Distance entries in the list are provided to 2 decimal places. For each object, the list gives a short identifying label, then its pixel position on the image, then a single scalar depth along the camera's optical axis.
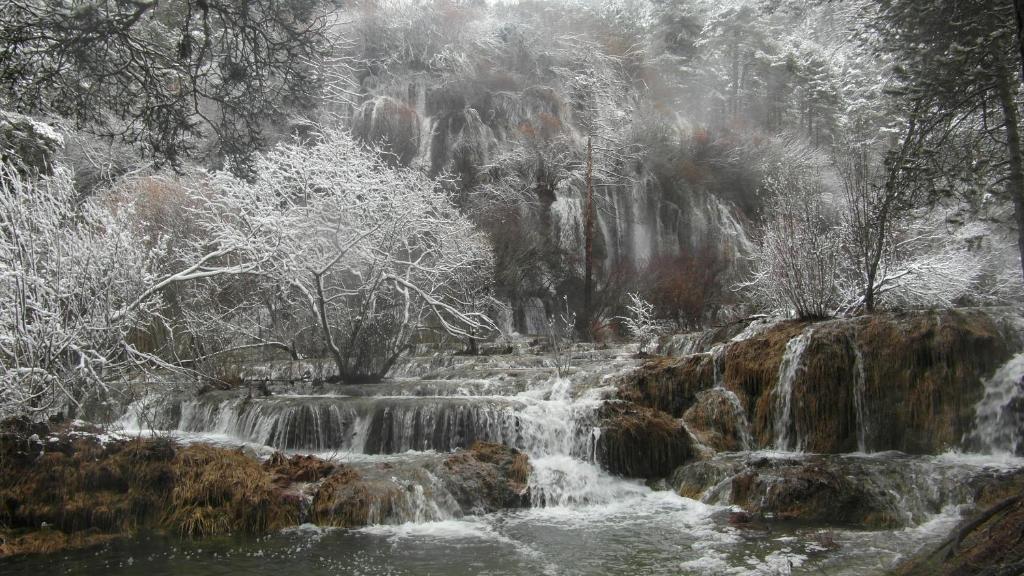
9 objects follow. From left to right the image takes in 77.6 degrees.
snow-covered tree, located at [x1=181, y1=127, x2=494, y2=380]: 12.02
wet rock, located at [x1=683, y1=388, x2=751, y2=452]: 9.19
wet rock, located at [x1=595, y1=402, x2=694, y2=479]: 8.52
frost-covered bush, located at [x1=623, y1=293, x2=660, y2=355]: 14.67
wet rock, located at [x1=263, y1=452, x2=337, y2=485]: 7.49
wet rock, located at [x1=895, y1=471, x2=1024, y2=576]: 2.64
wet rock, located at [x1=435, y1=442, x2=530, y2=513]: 7.50
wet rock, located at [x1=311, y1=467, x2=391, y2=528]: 6.82
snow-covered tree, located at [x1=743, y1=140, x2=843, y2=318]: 10.55
